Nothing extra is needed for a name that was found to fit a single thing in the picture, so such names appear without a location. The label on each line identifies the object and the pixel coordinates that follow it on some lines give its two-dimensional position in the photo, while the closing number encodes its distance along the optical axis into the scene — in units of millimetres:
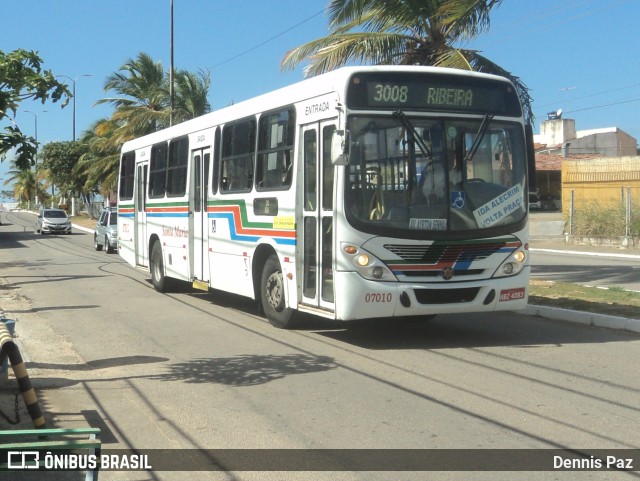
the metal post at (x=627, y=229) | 28534
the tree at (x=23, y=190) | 96962
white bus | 9703
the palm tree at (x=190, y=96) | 35156
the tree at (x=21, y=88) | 7391
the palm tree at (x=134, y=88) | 41281
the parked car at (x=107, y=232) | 31375
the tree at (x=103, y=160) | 49125
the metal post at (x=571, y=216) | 31888
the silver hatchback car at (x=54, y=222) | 48281
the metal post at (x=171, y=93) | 31566
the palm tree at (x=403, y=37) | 16188
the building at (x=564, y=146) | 61594
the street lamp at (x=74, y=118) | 63406
